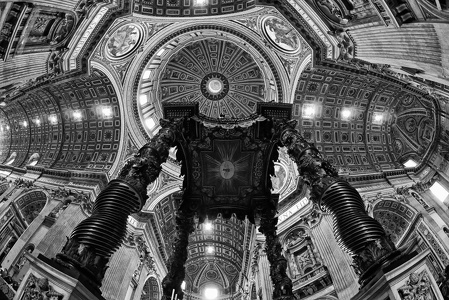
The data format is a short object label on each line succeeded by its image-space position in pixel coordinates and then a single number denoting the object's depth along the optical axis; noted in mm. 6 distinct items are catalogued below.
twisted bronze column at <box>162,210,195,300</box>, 6664
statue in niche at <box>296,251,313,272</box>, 13688
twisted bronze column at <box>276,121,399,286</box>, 3887
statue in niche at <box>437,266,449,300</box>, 3121
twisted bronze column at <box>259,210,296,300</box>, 5969
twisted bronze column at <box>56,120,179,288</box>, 3736
